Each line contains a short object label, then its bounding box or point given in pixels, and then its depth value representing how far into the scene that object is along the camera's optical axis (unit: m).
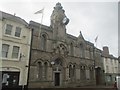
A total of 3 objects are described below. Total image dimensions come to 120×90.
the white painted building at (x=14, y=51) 11.42
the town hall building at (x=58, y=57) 13.57
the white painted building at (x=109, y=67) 23.16
